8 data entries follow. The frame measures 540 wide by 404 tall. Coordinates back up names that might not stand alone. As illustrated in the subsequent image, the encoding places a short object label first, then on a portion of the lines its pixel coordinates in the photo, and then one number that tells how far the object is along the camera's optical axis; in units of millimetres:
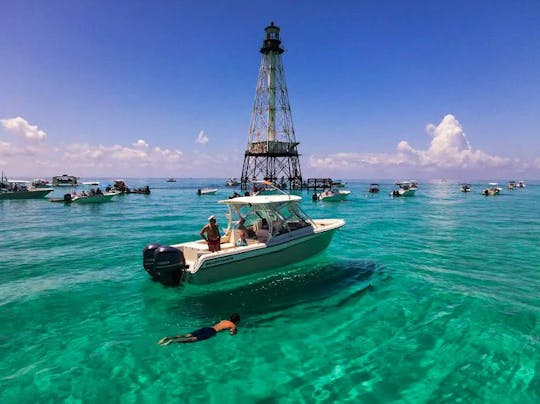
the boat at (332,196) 56562
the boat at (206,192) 77325
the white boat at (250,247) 10594
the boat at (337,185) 89494
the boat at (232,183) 116825
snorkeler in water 8180
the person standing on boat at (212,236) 11742
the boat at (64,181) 100644
